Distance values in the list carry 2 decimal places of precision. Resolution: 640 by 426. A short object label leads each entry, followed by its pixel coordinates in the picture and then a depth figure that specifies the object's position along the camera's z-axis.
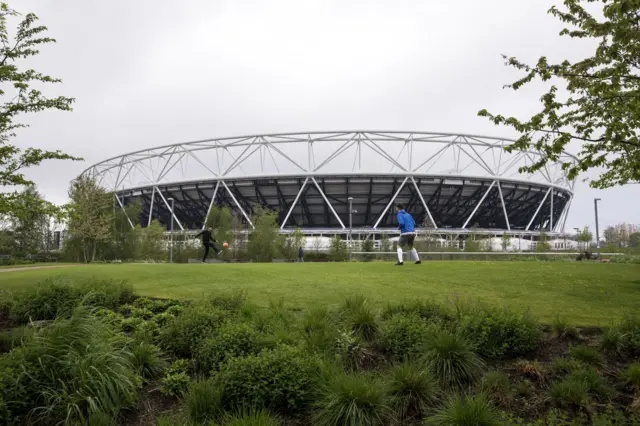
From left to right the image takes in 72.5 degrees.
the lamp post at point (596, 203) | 42.23
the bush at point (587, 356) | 4.89
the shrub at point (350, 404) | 4.15
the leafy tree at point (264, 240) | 32.53
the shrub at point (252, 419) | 3.89
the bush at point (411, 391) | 4.50
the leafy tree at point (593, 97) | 6.08
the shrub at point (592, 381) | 4.37
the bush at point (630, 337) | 5.05
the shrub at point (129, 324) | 6.40
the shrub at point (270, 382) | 4.47
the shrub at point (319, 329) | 5.39
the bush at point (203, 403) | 4.34
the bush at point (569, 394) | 4.25
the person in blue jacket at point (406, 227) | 14.09
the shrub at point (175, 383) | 4.92
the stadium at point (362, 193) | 46.25
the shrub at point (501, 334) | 5.21
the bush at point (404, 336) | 5.27
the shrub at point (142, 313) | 6.88
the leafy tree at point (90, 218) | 31.27
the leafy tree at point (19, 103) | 8.56
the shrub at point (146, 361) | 5.25
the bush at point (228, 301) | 6.82
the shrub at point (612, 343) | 5.10
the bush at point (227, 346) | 5.21
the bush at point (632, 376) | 4.44
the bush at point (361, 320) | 5.91
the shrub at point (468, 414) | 3.93
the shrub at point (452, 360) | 4.83
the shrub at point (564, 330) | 5.56
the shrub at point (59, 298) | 7.10
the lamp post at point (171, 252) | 32.59
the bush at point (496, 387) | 4.45
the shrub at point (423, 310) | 6.04
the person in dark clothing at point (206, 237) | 19.03
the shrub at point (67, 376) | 4.32
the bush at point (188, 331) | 5.77
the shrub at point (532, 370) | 4.76
